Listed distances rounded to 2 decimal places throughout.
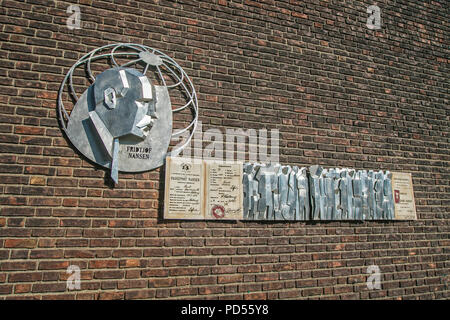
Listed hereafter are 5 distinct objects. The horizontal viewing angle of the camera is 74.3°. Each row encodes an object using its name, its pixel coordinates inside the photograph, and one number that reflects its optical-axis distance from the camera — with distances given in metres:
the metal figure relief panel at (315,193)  3.11
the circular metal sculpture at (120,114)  2.71
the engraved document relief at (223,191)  2.94
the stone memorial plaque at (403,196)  3.69
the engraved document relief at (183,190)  2.81
